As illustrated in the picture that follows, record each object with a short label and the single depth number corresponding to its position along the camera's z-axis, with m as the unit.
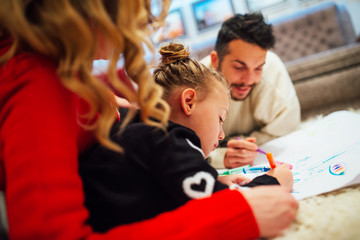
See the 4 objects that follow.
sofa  1.86
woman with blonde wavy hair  0.37
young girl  0.48
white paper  0.64
